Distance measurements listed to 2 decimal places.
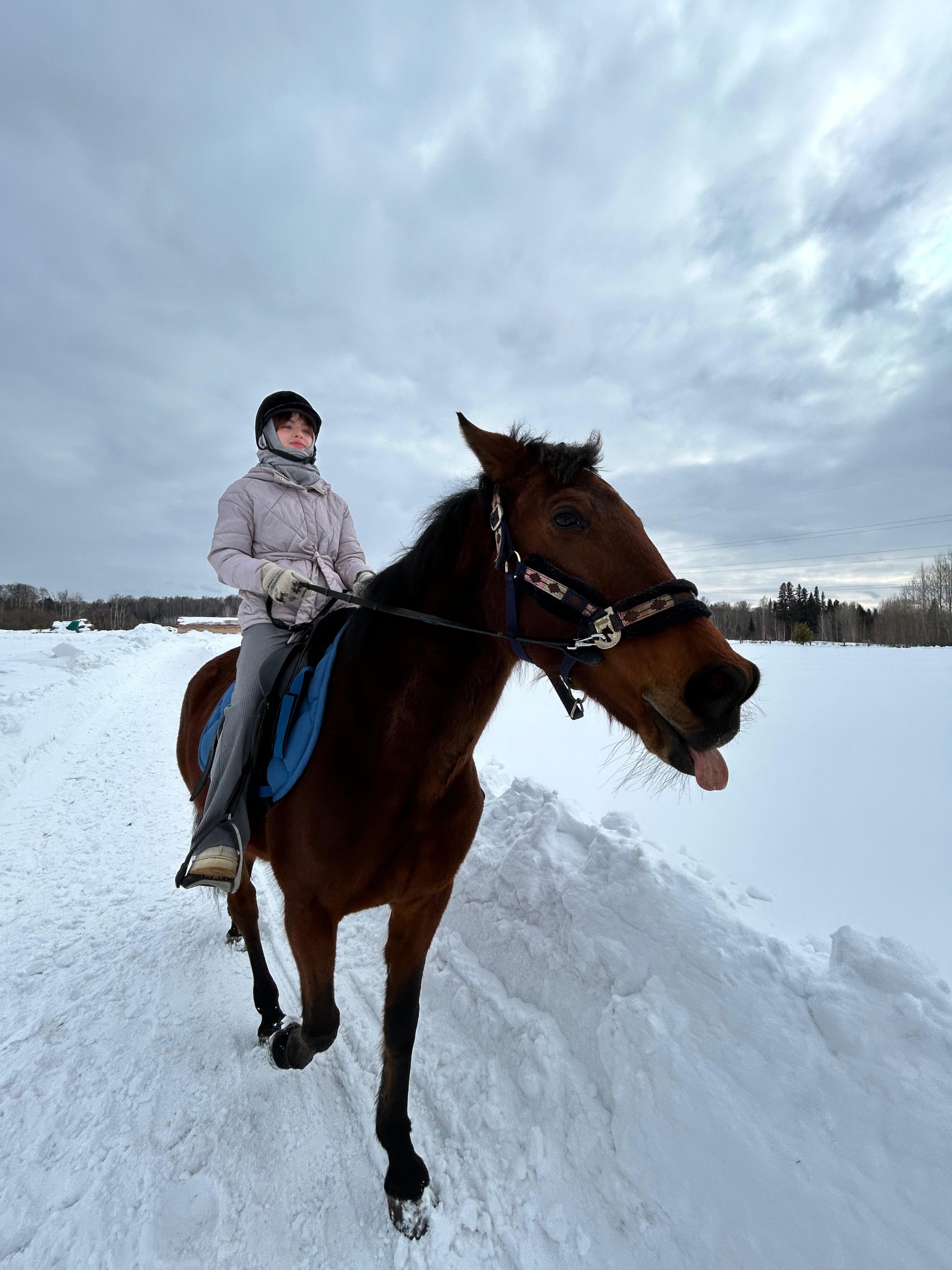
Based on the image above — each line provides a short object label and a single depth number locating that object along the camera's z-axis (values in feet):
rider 7.73
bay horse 5.53
